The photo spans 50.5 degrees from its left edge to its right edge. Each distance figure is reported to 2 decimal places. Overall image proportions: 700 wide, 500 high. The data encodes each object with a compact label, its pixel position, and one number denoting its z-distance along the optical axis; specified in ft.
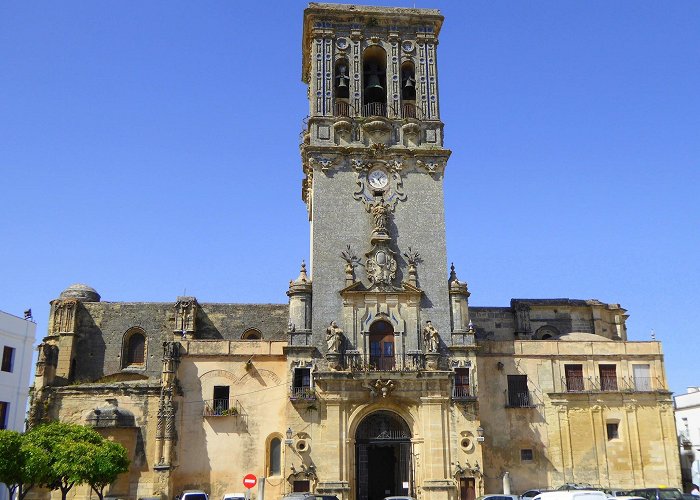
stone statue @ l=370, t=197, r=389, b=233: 127.56
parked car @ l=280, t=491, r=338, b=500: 94.28
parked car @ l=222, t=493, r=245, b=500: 105.56
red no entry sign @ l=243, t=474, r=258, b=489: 99.01
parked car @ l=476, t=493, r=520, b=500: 99.04
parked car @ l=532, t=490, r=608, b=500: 80.18
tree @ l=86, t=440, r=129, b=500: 97.66
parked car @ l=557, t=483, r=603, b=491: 112.33
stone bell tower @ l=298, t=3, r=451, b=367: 124.67
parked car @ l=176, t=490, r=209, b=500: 103.79
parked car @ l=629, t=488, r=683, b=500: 98.32
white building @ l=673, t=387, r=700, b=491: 166.91
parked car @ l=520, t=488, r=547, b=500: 109.91
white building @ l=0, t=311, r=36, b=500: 113.91
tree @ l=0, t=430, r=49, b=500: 90.43
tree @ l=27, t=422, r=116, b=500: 94.73
